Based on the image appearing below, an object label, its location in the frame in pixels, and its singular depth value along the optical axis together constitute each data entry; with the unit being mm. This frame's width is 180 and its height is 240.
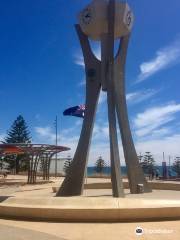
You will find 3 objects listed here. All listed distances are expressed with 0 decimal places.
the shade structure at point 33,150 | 16871
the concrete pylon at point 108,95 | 9780
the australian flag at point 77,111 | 15139
